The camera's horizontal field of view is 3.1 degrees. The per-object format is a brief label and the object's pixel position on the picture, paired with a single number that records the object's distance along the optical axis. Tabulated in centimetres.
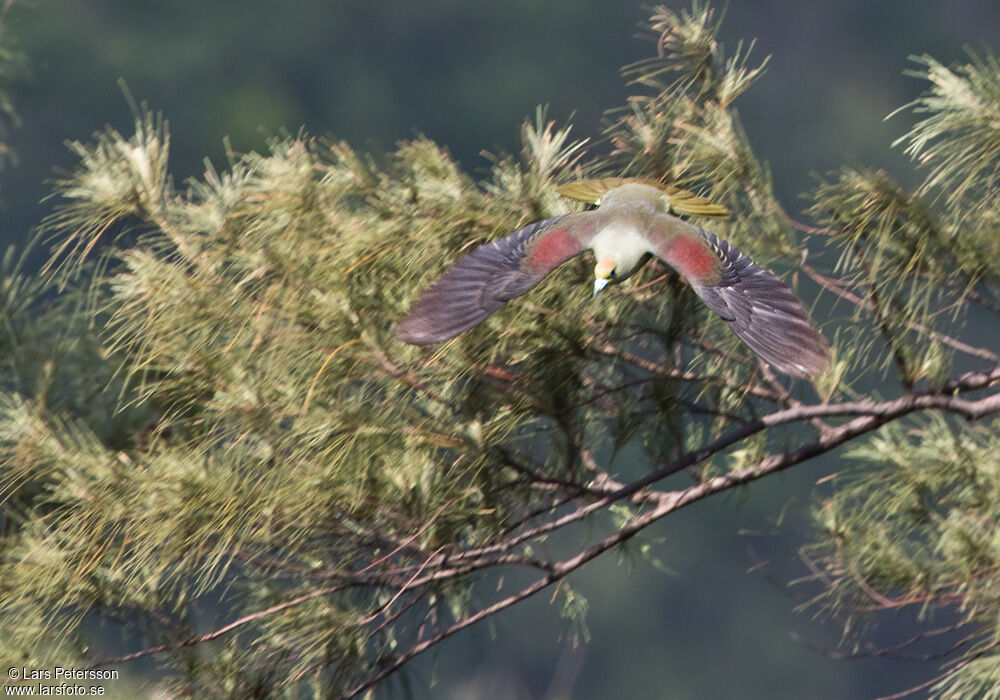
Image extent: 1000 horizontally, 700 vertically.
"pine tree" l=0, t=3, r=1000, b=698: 1621
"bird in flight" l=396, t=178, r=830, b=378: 1610
